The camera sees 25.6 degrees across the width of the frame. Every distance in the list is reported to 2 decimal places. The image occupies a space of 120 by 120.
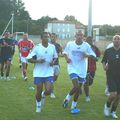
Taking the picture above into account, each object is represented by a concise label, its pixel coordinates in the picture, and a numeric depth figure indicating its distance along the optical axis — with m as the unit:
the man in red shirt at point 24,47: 10.81
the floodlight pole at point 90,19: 11.45
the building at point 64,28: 79.47
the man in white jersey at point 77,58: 6.74
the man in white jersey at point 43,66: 6.42
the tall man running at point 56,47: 8.00
